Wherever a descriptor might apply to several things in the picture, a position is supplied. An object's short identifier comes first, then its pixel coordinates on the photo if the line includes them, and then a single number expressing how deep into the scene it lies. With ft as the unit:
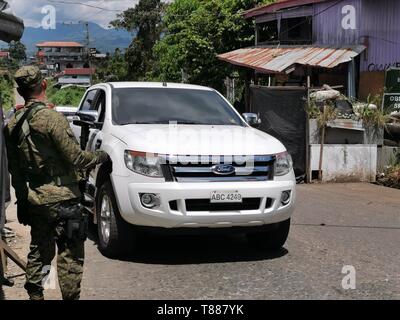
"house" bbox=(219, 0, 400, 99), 54.90
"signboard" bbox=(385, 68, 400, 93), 40.83
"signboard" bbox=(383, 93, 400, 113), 40.57
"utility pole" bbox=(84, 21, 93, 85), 236.08
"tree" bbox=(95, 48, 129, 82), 194.21
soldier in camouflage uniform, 13.11
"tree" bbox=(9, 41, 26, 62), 373.87
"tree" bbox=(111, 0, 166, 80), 189.26
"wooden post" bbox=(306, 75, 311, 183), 37.65
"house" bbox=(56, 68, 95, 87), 332.45
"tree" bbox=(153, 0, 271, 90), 82.94
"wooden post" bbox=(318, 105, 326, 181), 37.60
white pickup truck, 17.62
